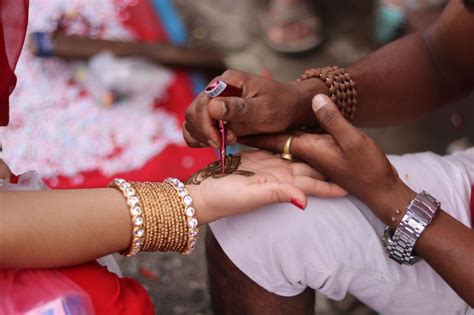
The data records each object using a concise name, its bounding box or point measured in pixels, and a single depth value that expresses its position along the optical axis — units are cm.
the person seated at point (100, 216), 125
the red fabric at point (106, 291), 127
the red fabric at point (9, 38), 131
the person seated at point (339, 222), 133
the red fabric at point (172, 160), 175
